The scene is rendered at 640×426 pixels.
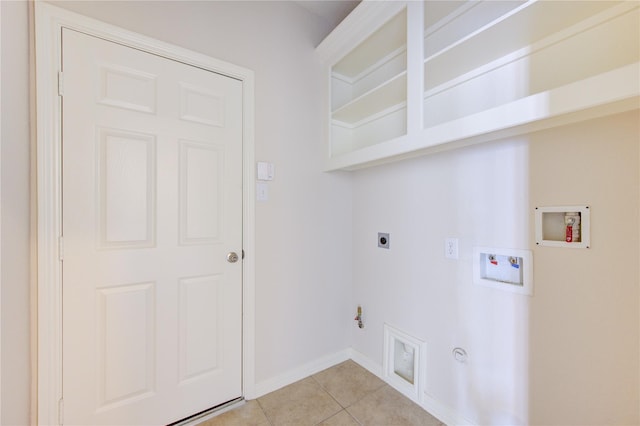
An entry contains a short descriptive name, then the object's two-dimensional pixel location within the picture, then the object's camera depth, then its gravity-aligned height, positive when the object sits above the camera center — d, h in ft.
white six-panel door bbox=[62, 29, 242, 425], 4.00 -0.42
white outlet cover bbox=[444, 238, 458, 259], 4.75 -0.67
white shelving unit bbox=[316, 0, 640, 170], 3.06 +2.35
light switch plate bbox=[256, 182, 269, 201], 5.57 +0.45
